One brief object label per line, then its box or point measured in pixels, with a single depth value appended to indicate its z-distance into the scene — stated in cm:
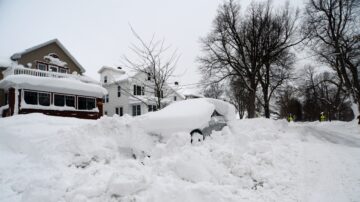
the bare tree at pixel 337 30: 1574
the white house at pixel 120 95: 2766
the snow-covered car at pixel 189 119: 601
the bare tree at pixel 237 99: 2149
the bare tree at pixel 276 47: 1972
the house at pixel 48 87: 1471
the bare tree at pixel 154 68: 1265
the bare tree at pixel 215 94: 4094
